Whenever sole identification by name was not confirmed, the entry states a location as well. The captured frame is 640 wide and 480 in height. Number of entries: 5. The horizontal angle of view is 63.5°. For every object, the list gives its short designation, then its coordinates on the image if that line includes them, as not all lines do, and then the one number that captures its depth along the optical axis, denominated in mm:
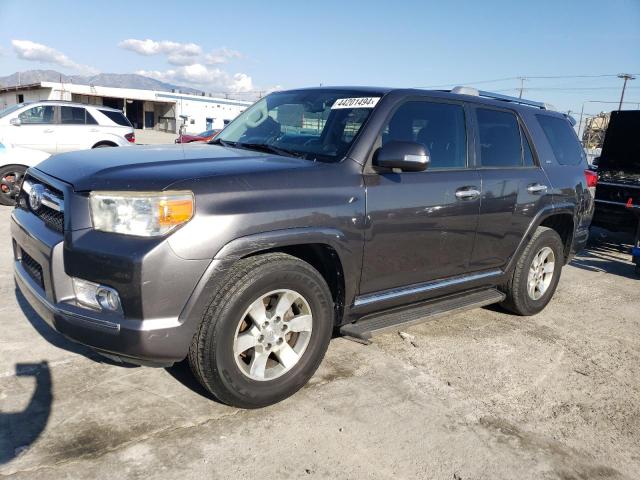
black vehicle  8141
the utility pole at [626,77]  54688
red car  22878
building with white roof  47250
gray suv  2521
